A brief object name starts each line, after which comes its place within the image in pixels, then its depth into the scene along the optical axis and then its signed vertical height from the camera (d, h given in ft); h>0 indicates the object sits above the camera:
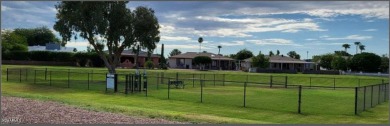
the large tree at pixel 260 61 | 272.92 +1.39
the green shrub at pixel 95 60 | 252.62 +1.00
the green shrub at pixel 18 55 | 245.67 +3.26
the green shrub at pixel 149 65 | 251.80 -1.55
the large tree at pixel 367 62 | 256.52 +1.34
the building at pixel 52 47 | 328.23 +10.51
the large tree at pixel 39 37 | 431.43 +23.80
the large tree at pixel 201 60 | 299.58 +1.86
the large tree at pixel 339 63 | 272.74 +0.36
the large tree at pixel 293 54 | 427.37 +9.34
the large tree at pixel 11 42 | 256.30 +11.60
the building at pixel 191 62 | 334.03 +1.20
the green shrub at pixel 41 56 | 250.78 +2.93
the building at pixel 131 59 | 286.46 +2.49
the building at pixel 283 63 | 315.58 +0.47
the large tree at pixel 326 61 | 326.44 +2.18
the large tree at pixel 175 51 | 459.73 +11.84
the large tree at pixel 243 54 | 360.28 +7.38
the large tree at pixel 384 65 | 260.46 -0.28
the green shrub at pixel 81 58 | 252.01 +2.01
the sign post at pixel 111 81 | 100.47 -4.34
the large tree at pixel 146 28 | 157.07 +12.05
